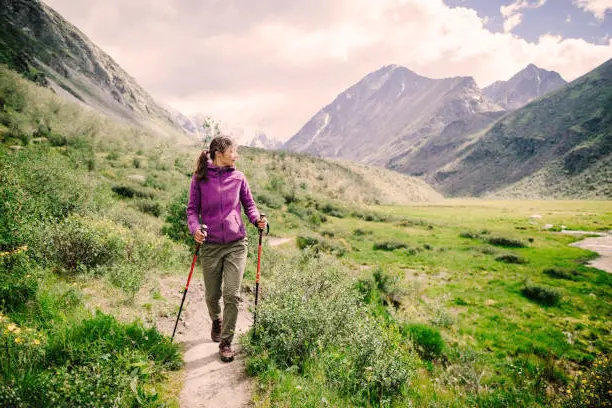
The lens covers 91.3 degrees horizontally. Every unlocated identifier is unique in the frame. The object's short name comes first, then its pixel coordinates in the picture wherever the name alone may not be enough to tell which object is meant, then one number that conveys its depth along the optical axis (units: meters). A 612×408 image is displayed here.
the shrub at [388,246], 32.28
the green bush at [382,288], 12.97
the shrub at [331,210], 51.97
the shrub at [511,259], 27.20
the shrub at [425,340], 8.84
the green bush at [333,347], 4.20
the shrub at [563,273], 22.39
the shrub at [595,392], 5.09
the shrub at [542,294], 17.28
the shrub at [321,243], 26.44
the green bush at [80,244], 6.42
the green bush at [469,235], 39.95
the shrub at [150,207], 18.82
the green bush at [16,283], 4.33
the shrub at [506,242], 34.25
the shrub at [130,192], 21.10
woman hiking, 4.62
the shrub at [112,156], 31.20
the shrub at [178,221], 12.41
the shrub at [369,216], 54.47
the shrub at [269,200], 41.43
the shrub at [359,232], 39.47
